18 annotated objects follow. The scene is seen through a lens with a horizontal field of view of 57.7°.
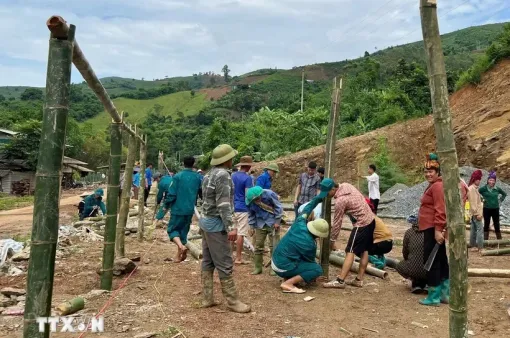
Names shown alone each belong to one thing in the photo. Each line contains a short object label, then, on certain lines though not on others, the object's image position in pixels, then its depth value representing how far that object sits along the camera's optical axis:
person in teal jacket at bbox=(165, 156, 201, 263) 7.17
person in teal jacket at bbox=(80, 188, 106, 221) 12.64
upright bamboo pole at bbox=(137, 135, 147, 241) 9.78
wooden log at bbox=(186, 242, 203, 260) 8.01
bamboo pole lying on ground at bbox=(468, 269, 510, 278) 6.22
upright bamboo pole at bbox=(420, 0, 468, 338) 3.11
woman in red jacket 5.18
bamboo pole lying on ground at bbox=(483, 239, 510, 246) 8.98
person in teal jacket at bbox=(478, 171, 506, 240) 9.16
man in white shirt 12.25
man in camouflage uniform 4.99
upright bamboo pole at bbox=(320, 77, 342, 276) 6.36
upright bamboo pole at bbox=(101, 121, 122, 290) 5.79
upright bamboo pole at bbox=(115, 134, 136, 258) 7.32
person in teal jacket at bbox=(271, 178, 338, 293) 5.77
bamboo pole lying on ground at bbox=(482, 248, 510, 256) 8.27
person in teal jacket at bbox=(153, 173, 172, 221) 9.08
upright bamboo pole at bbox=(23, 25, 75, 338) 2.77
